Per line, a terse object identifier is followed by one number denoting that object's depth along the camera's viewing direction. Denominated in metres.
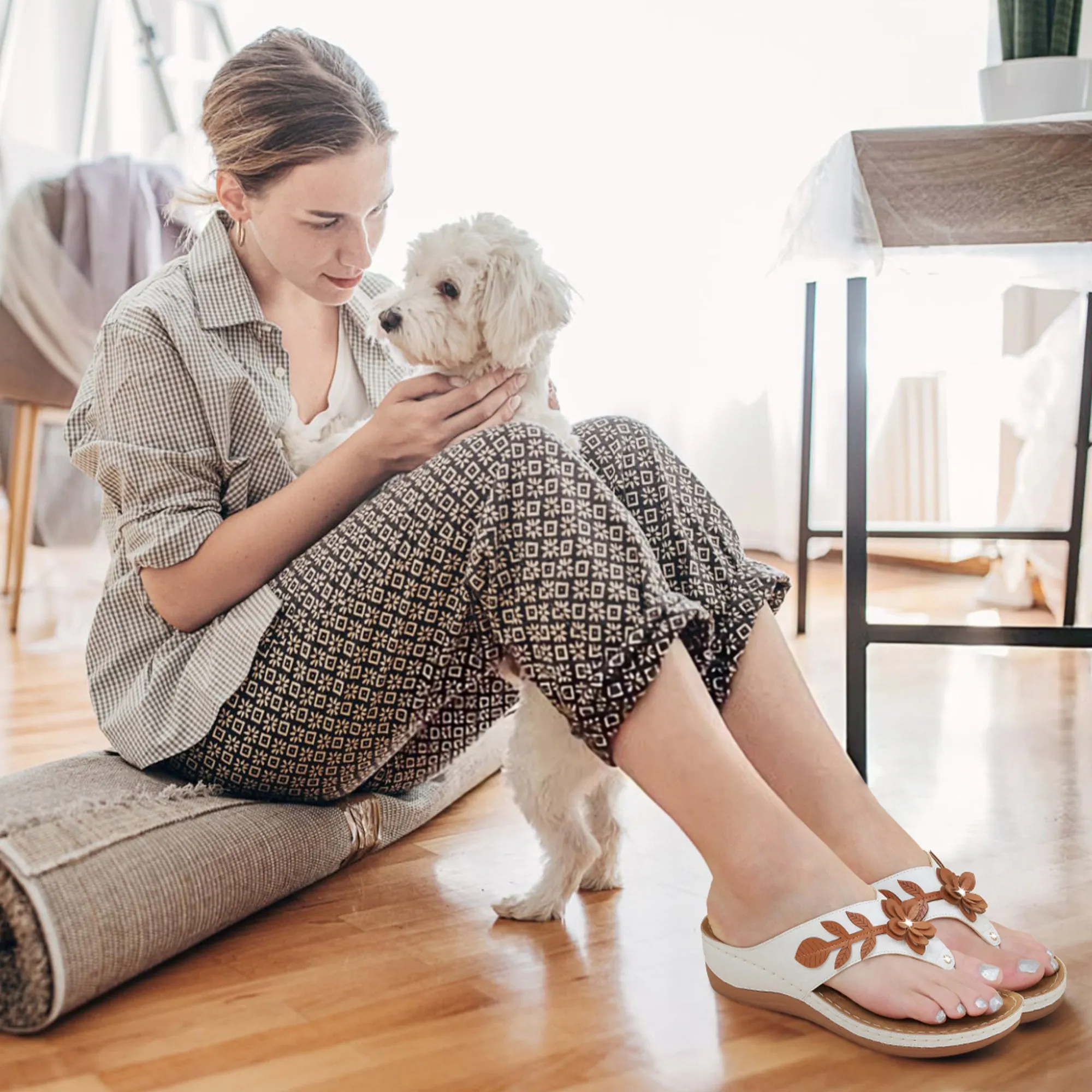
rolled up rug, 0.94
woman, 0.95
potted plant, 1.75
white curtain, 3.78
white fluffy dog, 1.11
